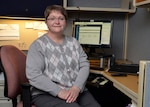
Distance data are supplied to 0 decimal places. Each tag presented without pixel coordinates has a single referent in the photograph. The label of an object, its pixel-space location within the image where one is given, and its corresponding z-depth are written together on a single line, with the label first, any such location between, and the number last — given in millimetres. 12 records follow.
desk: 1306
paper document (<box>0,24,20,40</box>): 2410
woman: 1538
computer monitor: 2254
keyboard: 1801
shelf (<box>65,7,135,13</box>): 2360
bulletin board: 2420
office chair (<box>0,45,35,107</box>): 1555
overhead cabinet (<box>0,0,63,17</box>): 2193
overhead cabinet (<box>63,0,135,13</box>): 2420
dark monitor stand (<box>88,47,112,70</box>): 2038
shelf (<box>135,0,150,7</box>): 1635
